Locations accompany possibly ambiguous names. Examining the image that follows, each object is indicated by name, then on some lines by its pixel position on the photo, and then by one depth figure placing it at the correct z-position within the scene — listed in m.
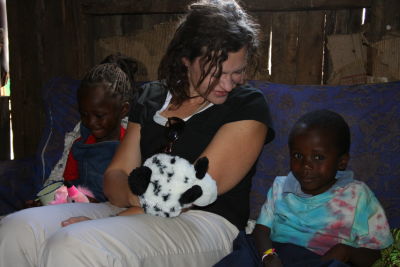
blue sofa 1.71
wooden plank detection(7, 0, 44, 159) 2.88
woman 1.25
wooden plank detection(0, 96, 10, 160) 3.10
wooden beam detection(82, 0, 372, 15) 2.33
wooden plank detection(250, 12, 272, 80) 2.47
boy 1.47
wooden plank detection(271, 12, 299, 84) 2.45
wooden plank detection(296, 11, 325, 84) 2.41
